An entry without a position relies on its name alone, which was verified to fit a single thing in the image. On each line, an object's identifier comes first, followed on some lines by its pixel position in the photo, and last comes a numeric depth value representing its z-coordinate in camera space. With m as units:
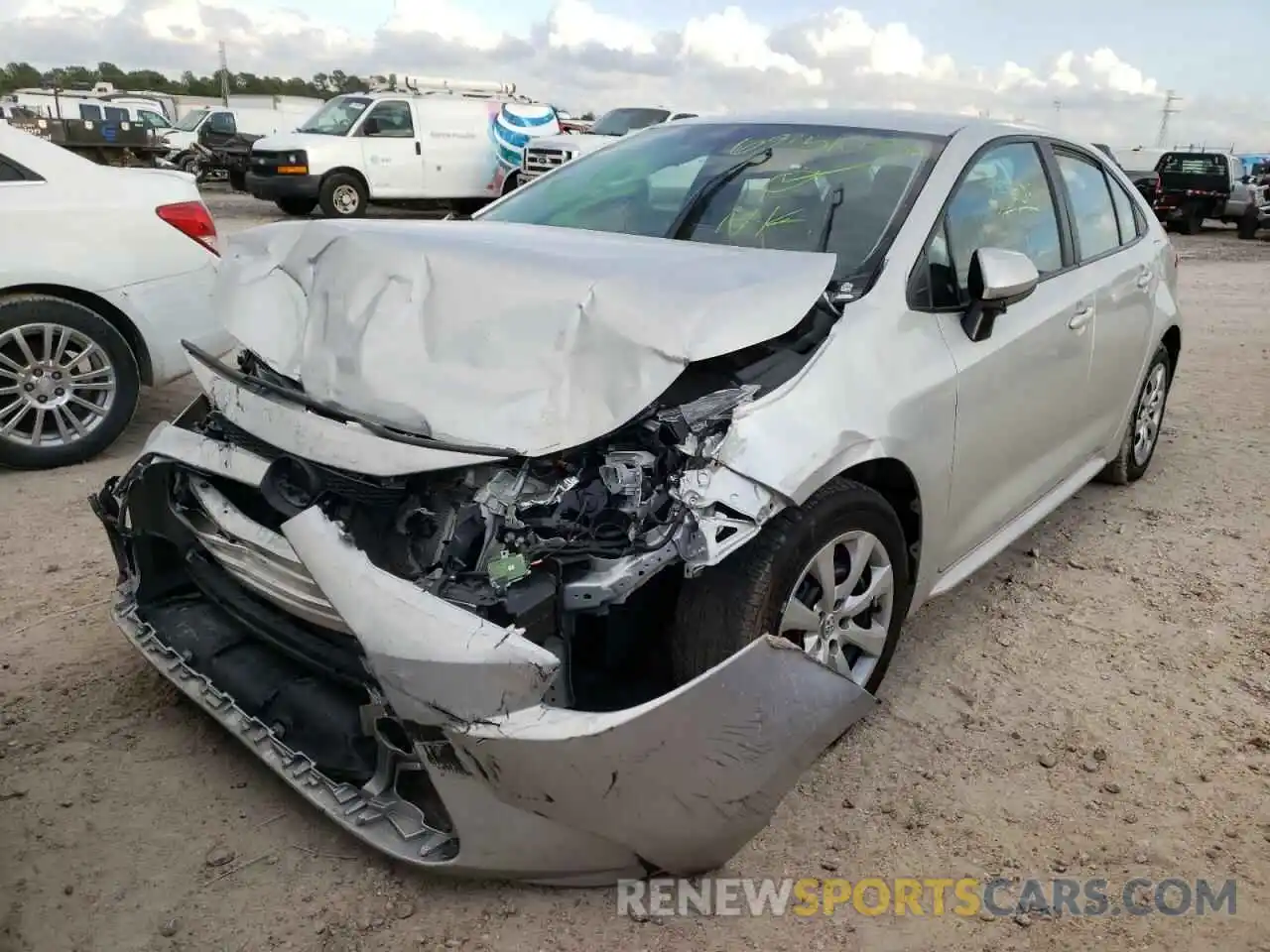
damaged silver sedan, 2.07
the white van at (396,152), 16.77
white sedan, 4.76
